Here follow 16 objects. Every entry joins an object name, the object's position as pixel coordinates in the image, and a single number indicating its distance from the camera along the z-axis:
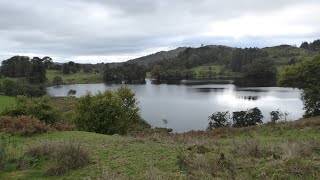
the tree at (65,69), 118.61
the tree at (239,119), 32.04
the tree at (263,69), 101.06
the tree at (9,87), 66.57
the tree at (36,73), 92.20
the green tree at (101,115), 20.06
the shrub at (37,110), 20.04
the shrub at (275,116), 32.64
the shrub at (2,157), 6.46
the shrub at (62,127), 15.03
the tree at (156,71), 125.95
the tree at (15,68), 99.34
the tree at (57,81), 99.08
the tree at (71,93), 70.20
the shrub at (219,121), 30.98
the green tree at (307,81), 32.30
